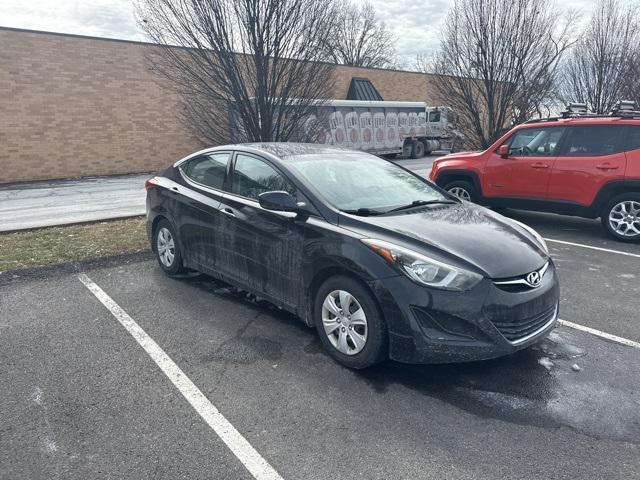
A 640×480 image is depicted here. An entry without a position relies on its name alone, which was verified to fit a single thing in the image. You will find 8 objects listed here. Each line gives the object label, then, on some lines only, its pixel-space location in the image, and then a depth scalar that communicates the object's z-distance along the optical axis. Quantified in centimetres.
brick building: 1647
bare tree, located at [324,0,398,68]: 4803
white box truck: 2167
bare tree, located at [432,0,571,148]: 1048
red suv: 709
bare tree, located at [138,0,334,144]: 752
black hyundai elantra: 316
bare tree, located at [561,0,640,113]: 1516
